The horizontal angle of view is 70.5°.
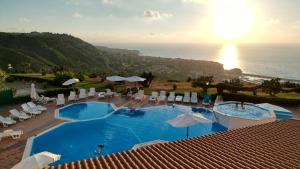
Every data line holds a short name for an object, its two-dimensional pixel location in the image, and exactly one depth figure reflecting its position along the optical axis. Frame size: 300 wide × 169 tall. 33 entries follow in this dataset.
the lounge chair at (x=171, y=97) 16.41
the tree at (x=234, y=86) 17.37
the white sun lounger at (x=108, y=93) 17.21
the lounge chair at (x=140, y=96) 16.74
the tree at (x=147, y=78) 20.12
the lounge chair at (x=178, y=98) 16.22
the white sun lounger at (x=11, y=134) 10.08
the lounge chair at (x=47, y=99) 15.61
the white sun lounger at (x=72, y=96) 16.04
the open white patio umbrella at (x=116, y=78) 17.49
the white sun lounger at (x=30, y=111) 13.01
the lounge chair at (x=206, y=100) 15.65
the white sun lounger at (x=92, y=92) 17.21
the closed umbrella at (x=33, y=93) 15.29
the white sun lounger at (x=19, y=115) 12.33
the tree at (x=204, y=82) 18.08
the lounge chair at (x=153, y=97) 16.49
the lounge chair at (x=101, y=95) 16.86
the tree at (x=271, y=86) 16.70
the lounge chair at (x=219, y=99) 15.41
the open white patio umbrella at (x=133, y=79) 17.20
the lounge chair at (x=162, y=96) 16.51
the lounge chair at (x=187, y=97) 16.10
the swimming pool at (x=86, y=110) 13.80
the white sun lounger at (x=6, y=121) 11.49
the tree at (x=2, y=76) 18.82
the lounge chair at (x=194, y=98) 16.10
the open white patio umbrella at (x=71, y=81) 16.95
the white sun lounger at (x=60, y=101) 15.03
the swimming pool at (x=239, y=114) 12.20
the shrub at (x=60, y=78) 20.24
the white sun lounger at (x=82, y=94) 16.61
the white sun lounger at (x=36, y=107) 13.62
